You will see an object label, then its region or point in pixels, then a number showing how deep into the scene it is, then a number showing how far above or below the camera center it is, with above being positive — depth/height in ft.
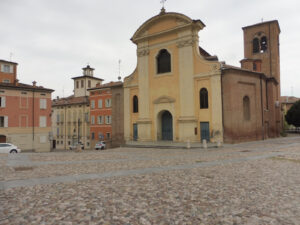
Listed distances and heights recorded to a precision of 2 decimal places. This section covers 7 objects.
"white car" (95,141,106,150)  114.42 -10.28
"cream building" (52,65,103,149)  156.97 +3.88
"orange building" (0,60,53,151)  104.58 +7.75
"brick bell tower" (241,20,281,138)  107.43 +45.25
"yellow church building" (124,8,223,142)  75.87 +15.17
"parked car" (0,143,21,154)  79.77 -7.80
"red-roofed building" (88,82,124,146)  125.80 +7.76
